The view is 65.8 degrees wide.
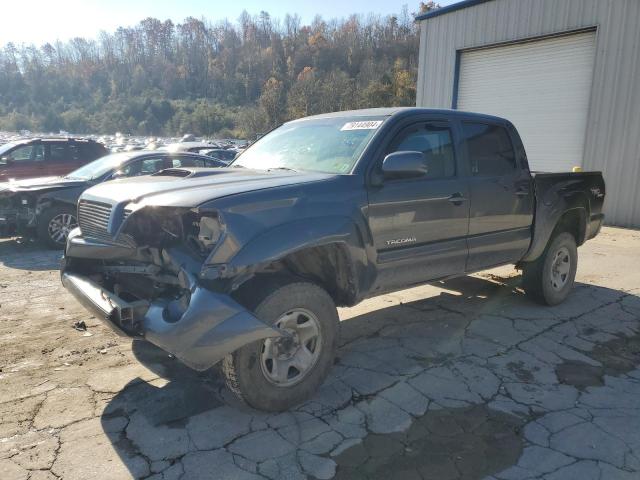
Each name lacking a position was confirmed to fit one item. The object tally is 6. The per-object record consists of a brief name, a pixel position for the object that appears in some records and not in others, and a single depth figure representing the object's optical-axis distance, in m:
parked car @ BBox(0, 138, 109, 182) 10.13
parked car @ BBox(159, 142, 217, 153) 13.79
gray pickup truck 2.86
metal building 11.53
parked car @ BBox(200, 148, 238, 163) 13.64
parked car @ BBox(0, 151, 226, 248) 7.76
